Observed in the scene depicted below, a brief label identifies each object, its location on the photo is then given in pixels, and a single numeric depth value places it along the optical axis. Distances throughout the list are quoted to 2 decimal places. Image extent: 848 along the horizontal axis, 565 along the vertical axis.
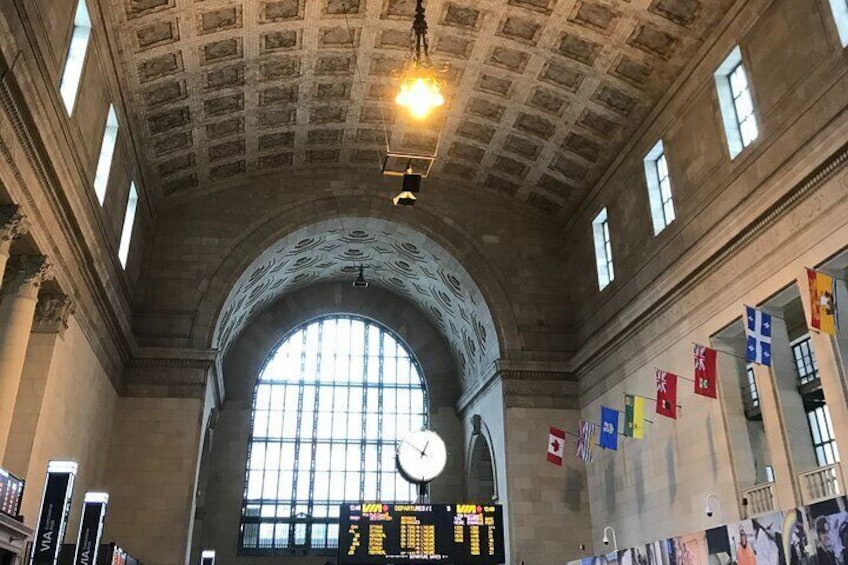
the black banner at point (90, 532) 10.82
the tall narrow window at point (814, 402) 17.00
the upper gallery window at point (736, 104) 14.66
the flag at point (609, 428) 16.52
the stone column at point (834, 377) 11.32
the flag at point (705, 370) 13.88
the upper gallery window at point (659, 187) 17.52
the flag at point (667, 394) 14.56
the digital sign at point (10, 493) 10.40
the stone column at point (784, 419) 12.48
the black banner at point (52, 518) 9.69
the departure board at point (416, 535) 14.01
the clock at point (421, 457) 15.99
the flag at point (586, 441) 17.70
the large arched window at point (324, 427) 26.00
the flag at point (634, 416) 15.55
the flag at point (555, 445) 18.75
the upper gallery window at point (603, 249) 20.44
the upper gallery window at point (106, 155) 16.11
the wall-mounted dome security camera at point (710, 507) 13.79
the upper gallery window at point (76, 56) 13.47
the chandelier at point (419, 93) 10.23
